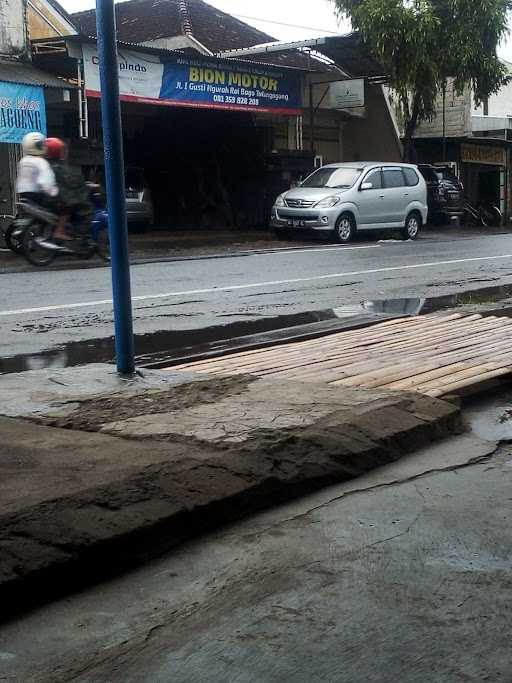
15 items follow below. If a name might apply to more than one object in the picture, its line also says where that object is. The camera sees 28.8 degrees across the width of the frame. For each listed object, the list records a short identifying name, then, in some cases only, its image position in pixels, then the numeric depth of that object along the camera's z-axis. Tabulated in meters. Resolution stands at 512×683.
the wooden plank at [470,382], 5.04
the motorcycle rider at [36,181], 13.75
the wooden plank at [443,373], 5.20
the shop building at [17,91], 18.98
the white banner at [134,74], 21.11
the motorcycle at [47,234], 13.79
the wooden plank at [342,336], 6.11
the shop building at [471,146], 34.44
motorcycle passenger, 13.98
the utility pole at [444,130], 33.98
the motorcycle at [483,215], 32.06
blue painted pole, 5.00
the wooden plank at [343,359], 5.72
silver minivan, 20.72
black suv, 29.97
